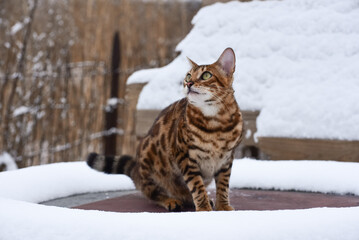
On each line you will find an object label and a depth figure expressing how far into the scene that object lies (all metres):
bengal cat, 2.43
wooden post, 5.39
